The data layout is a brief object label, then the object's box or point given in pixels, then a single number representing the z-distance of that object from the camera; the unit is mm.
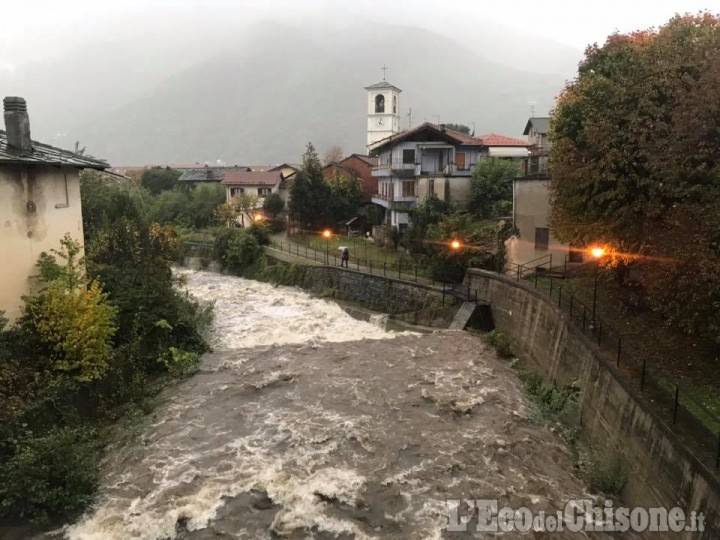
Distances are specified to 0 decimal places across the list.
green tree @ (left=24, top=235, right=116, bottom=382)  15297
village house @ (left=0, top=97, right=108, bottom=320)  15461
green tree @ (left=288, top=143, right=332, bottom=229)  47031
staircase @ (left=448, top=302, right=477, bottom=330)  25578
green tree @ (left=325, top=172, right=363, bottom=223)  48250
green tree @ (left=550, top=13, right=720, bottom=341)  12664
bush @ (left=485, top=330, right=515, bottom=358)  22938
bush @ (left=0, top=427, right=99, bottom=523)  11430
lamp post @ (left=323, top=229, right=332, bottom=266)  36769
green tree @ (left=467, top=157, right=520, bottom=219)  37500
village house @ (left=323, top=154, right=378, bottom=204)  52531
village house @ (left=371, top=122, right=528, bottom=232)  39094
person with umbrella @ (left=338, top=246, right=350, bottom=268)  34469
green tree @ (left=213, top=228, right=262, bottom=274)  41812
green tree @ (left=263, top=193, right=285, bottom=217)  51094
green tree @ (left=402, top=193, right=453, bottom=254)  33531
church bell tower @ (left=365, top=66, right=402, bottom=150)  69375
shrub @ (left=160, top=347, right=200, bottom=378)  20250
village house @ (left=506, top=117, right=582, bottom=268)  27797
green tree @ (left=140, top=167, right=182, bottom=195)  70938
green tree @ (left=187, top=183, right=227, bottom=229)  57569
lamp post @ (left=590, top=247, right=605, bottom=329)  17881
